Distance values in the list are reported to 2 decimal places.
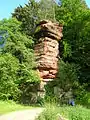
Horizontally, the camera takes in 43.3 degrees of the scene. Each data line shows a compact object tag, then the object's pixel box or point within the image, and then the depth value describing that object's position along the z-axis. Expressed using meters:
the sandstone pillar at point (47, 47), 11.31
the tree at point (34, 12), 14.11
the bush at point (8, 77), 10.13
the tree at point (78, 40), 12.74
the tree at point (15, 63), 10.20
